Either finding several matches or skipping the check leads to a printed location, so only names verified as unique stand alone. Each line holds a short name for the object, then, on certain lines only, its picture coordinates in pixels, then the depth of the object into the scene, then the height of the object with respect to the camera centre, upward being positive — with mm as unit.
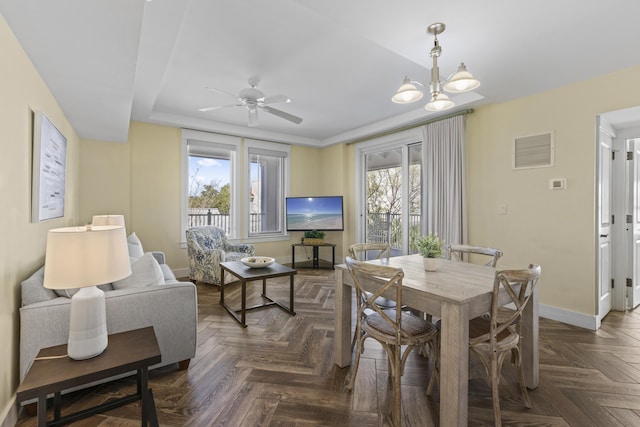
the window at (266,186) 5715 +597
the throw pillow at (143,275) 2045 -434
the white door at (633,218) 3338 -11
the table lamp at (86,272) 1324 -270
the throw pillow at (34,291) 1711 -464
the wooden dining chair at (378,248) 2360 -332
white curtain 3828 +515
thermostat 3031 +348
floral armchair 4301 -589
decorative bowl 3275 -539
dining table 1472 -540
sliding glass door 4754 +364
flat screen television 5738 +43
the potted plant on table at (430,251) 2141 -258
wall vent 3133 +727
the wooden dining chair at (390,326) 1650 -709
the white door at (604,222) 2953 -56
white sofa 1668 -642
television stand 5652 -749
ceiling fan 3090 +1250
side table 1223 -711
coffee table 2957 -632
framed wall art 1994 +351
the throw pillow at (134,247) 3339 -387
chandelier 1891 +880
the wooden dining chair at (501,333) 1580 -701
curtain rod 3830 +1402
